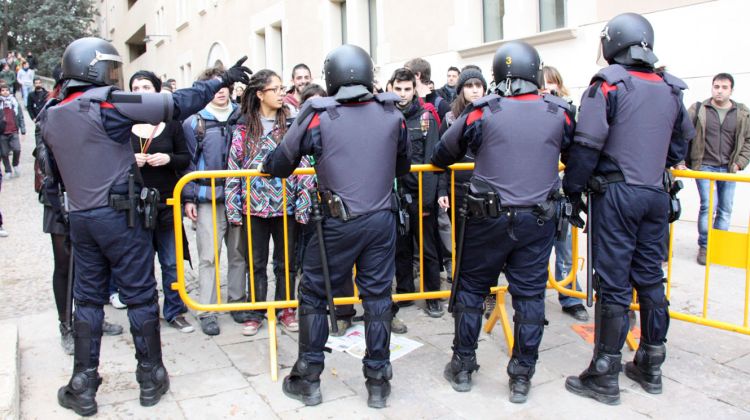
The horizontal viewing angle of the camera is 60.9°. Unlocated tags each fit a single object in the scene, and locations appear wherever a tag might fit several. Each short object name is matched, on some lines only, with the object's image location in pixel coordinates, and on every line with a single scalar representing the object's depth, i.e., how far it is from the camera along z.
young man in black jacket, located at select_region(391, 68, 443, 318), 5.18
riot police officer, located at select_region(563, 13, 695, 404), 3.56
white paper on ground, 4.45
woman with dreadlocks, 4.73
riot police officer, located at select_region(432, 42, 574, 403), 3.53
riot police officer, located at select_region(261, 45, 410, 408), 3.49
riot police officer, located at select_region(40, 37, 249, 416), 3.48
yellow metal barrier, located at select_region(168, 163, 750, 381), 3.96
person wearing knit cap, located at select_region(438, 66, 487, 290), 5.03
